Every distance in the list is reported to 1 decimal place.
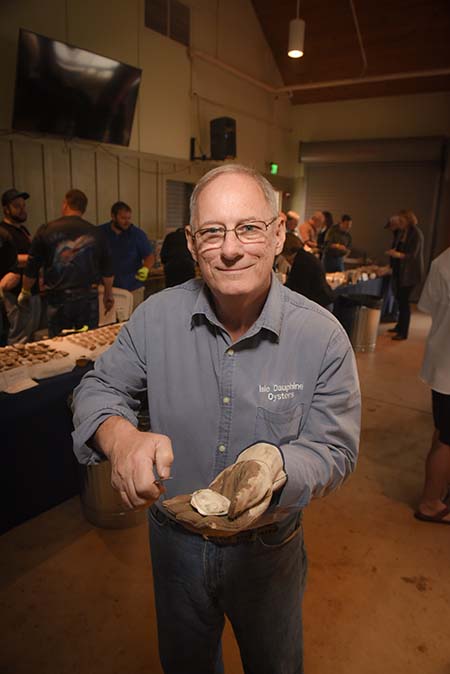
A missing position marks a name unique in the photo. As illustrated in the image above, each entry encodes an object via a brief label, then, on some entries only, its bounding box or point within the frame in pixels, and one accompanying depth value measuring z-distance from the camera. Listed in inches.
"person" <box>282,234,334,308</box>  176.9
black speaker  314.2
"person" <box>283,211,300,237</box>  285.0
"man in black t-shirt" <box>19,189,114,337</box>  148.3
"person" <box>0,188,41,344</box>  165.2
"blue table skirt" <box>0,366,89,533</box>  95.0
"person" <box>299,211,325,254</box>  282.7
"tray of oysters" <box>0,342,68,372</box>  106.1
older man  40.8
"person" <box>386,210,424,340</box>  271.0
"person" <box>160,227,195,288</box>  162.7
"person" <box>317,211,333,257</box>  305.9
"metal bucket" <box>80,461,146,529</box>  101.2
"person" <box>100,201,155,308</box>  205.8
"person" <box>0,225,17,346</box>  142.9
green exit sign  402.0
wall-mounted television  204.7
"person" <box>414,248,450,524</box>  103.5
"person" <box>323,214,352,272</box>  285.3
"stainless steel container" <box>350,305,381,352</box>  240.8
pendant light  236.1
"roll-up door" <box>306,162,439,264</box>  379.2
